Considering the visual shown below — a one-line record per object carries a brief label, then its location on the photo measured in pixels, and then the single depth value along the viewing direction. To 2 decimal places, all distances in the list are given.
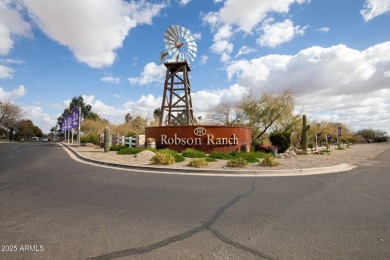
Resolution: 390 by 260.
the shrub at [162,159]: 12.75
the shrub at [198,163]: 11.95
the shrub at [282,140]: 23.77
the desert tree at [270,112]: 34.44
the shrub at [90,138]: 35.81
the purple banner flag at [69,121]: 37.12
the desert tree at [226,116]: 39.95
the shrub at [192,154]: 16.17
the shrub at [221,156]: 15.76
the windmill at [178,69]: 29.33
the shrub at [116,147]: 22.09
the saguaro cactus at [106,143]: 20.36
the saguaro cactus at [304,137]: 24.49
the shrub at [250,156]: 14.47
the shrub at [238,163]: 12.21
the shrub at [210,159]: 14.35
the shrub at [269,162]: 12.50
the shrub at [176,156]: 14.17
